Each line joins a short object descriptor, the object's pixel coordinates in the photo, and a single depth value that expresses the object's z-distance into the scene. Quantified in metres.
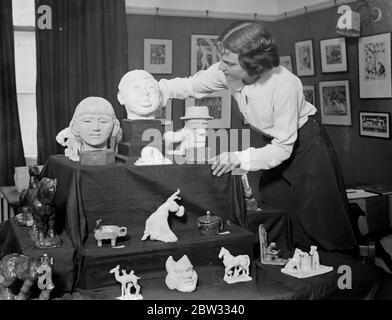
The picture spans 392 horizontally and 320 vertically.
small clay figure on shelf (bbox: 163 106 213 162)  1.47
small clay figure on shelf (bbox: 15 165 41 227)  1.39
